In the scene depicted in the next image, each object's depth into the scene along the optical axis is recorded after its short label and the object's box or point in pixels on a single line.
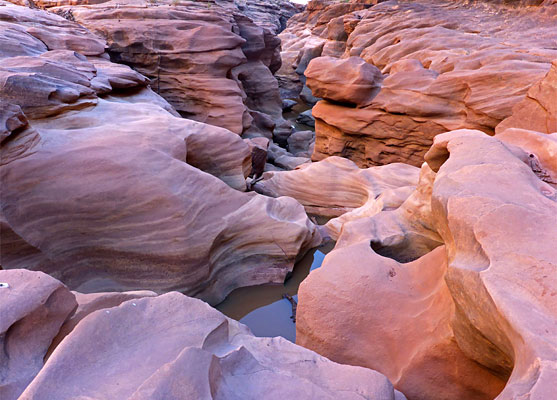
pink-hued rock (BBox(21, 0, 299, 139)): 9.46
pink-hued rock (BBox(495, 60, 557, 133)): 5.23
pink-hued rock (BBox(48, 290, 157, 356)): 1.95
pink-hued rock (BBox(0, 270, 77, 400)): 1.62
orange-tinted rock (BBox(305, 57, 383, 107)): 8.36
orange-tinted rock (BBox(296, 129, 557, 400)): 1.67
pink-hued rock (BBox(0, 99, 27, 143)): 3.42
